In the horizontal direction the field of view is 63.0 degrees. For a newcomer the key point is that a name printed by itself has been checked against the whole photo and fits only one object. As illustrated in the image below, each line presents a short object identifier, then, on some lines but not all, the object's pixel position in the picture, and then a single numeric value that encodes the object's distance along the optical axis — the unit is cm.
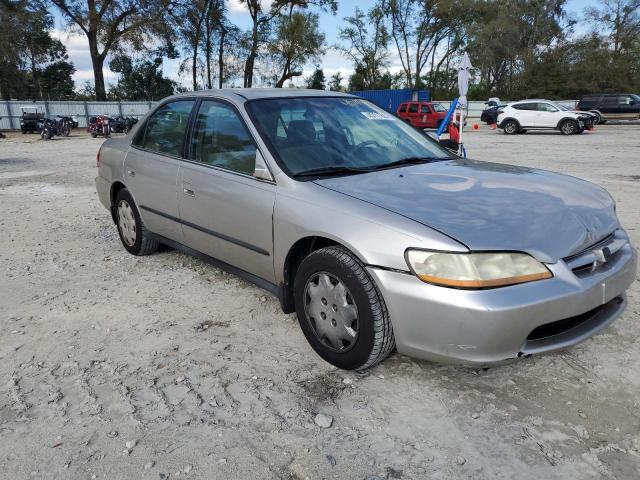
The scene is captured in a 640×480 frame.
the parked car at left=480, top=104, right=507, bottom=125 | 3183
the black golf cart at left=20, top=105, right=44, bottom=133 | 2716
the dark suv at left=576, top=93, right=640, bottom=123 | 2812
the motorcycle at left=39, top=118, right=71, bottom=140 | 2330
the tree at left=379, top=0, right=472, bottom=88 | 5144
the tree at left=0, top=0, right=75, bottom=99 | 3672
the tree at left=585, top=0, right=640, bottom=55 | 4562
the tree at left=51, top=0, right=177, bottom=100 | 3660
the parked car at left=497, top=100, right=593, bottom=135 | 2231
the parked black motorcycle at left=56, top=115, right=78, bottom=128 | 2598
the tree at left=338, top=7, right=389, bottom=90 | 5547
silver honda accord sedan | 233
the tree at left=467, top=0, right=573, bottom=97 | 5225
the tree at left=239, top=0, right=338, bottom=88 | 4400
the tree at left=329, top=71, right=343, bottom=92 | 6212
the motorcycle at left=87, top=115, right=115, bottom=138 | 2491
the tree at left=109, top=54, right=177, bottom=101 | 4834
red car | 2742
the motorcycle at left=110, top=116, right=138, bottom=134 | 2572
